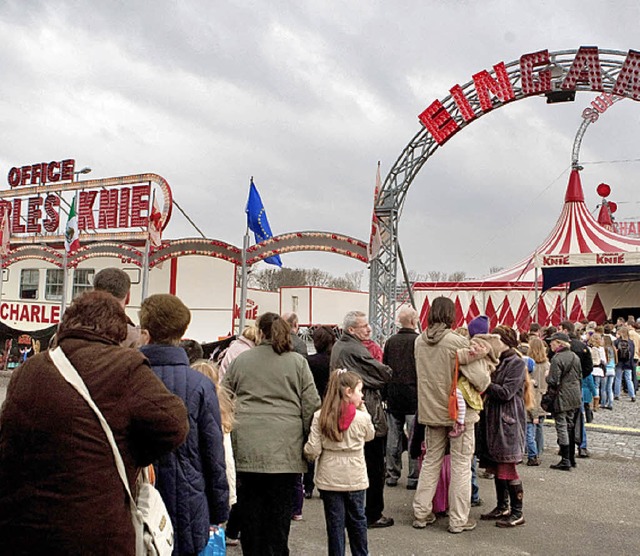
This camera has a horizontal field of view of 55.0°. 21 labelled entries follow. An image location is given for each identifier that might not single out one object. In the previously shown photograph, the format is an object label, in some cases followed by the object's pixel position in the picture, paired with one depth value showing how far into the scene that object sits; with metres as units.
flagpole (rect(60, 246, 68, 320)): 19.61
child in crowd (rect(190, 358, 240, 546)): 3.71
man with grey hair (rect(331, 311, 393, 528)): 5.45
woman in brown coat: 2.14
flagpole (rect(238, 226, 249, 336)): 15.95
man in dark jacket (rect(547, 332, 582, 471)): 7.75
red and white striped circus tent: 21.73
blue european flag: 16.94
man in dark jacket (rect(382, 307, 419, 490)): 6.73
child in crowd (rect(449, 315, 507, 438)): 5.41
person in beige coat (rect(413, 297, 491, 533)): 5.48
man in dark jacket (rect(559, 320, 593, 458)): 8.69
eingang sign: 13.07
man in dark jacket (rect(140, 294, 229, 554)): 3.04
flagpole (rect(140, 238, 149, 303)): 18.20
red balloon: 28.98
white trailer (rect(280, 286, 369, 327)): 31.17
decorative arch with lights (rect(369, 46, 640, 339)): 13.23
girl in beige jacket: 4.32
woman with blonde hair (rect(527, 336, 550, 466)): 8.11
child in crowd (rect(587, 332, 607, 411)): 11.35
